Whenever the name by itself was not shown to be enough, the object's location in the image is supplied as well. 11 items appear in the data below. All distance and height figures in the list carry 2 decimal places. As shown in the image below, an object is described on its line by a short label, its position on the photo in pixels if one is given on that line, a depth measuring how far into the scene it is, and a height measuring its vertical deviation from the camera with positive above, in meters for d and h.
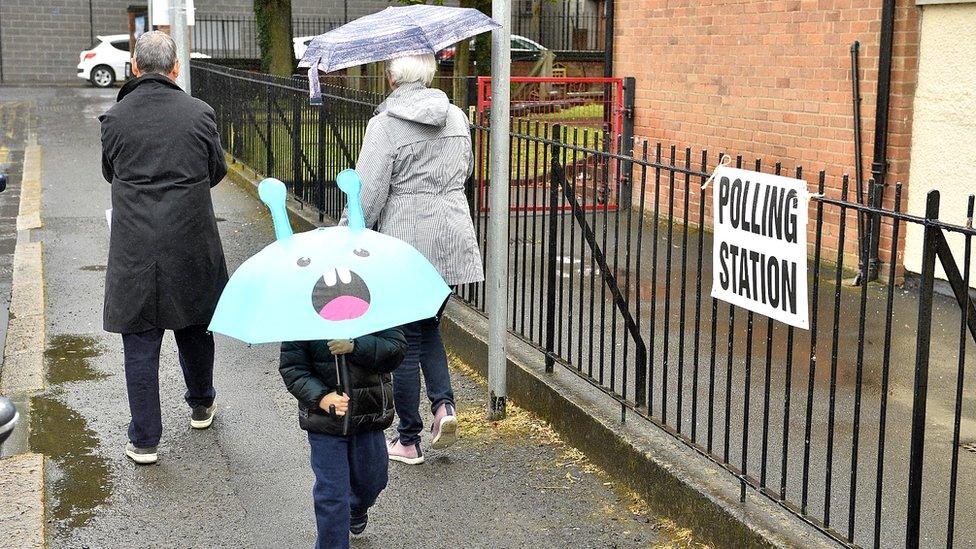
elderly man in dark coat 5.14 -0.59
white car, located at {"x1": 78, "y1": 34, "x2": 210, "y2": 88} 33.56 +0.44
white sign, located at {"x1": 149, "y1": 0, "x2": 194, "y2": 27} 11.63 +0.64
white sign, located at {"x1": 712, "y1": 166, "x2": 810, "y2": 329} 3.87 -0.54
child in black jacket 3.89 -1.07
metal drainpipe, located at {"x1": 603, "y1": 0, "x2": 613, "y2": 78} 12.04 +0.38
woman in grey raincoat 4.98 -0.45
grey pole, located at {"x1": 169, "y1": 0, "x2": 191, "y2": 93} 11.35 +0.50
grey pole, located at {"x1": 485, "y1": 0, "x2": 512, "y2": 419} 5.48 -0.61
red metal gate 11.18 -0.21
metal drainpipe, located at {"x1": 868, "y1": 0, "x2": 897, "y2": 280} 8.24 -0.12
